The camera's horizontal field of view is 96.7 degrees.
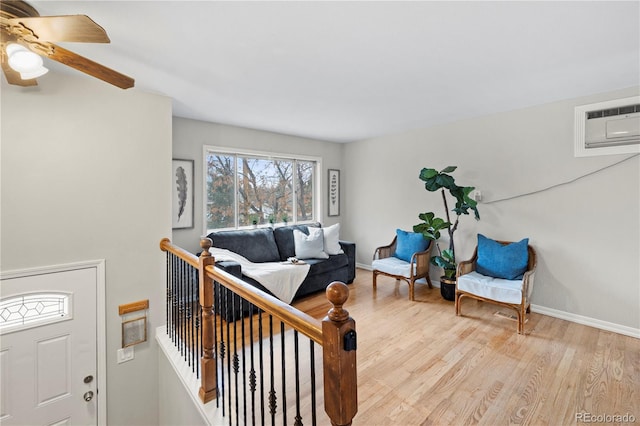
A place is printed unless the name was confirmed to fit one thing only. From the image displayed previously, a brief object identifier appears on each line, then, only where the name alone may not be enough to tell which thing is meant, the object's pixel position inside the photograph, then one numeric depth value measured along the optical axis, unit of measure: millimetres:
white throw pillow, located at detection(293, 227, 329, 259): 4285
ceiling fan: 1238
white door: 2189
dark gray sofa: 3885
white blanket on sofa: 3291
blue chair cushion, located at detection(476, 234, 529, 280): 3266
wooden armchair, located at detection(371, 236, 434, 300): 3895
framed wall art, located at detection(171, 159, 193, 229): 3658
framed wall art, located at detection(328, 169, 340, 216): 5613
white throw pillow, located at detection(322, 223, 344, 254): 4449
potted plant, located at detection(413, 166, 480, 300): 3635
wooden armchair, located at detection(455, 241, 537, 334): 2900
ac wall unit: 2850
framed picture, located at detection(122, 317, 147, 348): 2672
